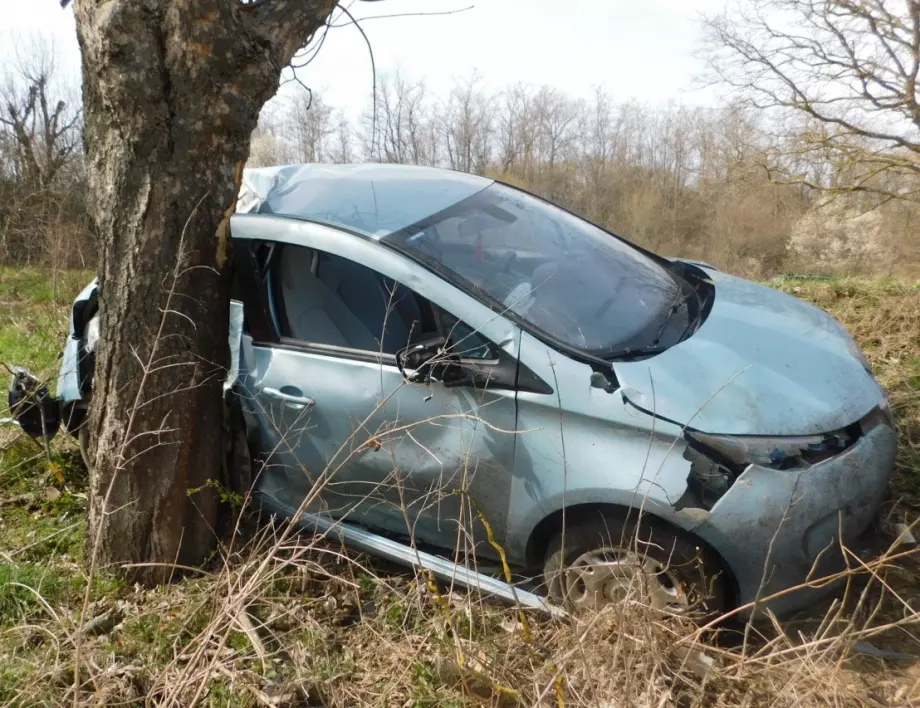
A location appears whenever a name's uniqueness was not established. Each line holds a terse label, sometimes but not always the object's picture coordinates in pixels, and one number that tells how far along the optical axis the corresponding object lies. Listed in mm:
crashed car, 2176
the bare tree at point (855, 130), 11477
